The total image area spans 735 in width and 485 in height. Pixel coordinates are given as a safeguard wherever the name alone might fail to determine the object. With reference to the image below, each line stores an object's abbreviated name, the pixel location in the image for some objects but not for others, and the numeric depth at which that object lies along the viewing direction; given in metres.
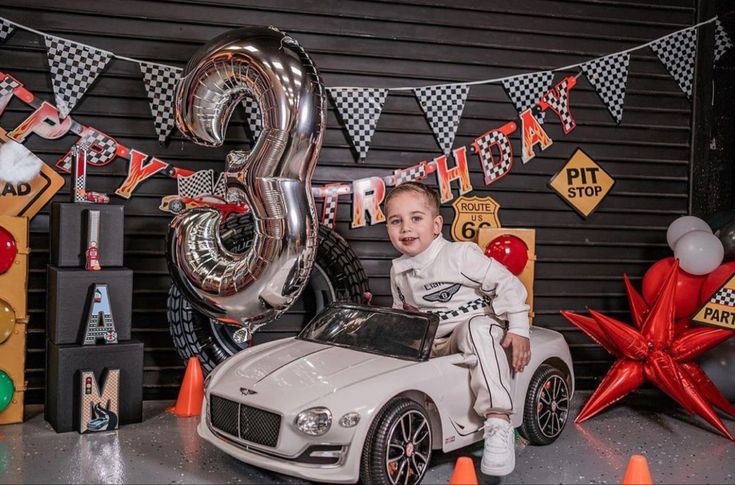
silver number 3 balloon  3.36
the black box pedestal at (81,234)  3.60
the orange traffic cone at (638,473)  2.52
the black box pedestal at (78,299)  3.51
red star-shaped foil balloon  3.76
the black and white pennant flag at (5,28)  4.07
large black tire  4.04
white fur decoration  4.05
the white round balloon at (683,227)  4.32
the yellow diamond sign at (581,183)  4.89
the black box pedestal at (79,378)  3.43
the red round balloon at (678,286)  4.22
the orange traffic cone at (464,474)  2.55
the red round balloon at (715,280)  4.05
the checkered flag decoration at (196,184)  4.33
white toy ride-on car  2.63
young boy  3.09
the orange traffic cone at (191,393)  3.88
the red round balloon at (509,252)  4.25
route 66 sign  4.72
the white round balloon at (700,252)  4.08
